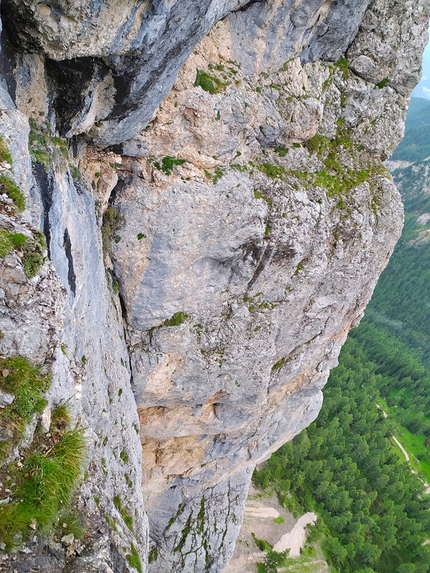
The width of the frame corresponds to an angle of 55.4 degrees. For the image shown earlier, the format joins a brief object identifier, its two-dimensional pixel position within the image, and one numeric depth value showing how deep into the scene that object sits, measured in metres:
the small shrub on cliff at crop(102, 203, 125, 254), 14.64
